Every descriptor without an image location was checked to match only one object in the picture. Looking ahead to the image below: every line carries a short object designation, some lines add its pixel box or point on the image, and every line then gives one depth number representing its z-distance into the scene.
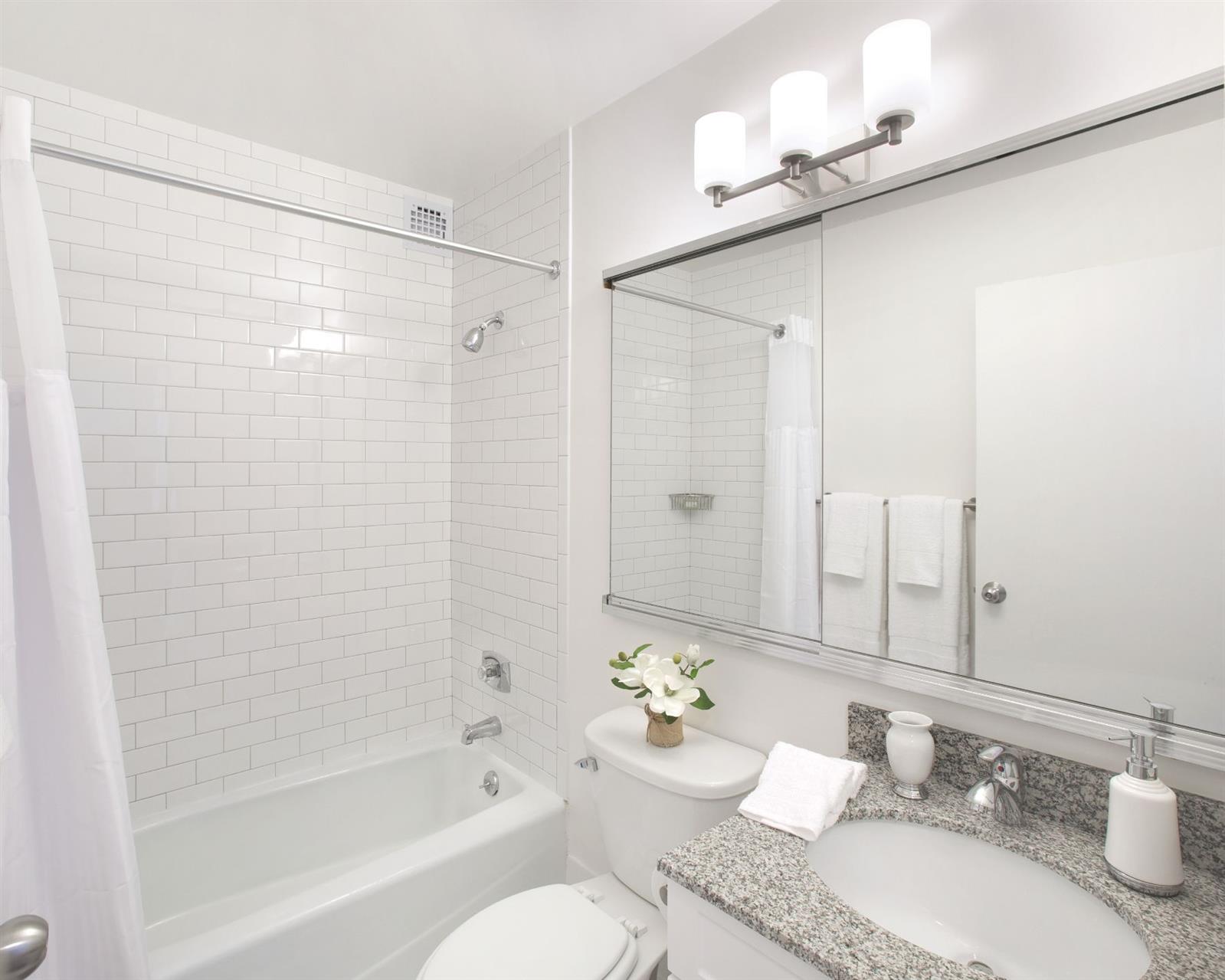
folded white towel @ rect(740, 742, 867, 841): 1.08
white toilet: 1.31
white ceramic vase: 1.15
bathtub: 1.49
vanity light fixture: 1.11
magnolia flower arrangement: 1.50
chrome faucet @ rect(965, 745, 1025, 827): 1.05
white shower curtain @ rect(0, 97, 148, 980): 1.01
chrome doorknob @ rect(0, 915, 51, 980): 0.73
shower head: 2.19
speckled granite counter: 0.78
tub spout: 2.35
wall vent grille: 2.59
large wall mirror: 0.97
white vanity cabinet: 0.90
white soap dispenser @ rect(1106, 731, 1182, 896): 0.88
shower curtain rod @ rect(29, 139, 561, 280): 1.38
